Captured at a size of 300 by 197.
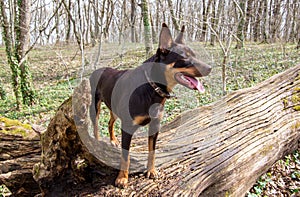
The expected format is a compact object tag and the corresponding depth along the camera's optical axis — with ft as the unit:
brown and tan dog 6.80
